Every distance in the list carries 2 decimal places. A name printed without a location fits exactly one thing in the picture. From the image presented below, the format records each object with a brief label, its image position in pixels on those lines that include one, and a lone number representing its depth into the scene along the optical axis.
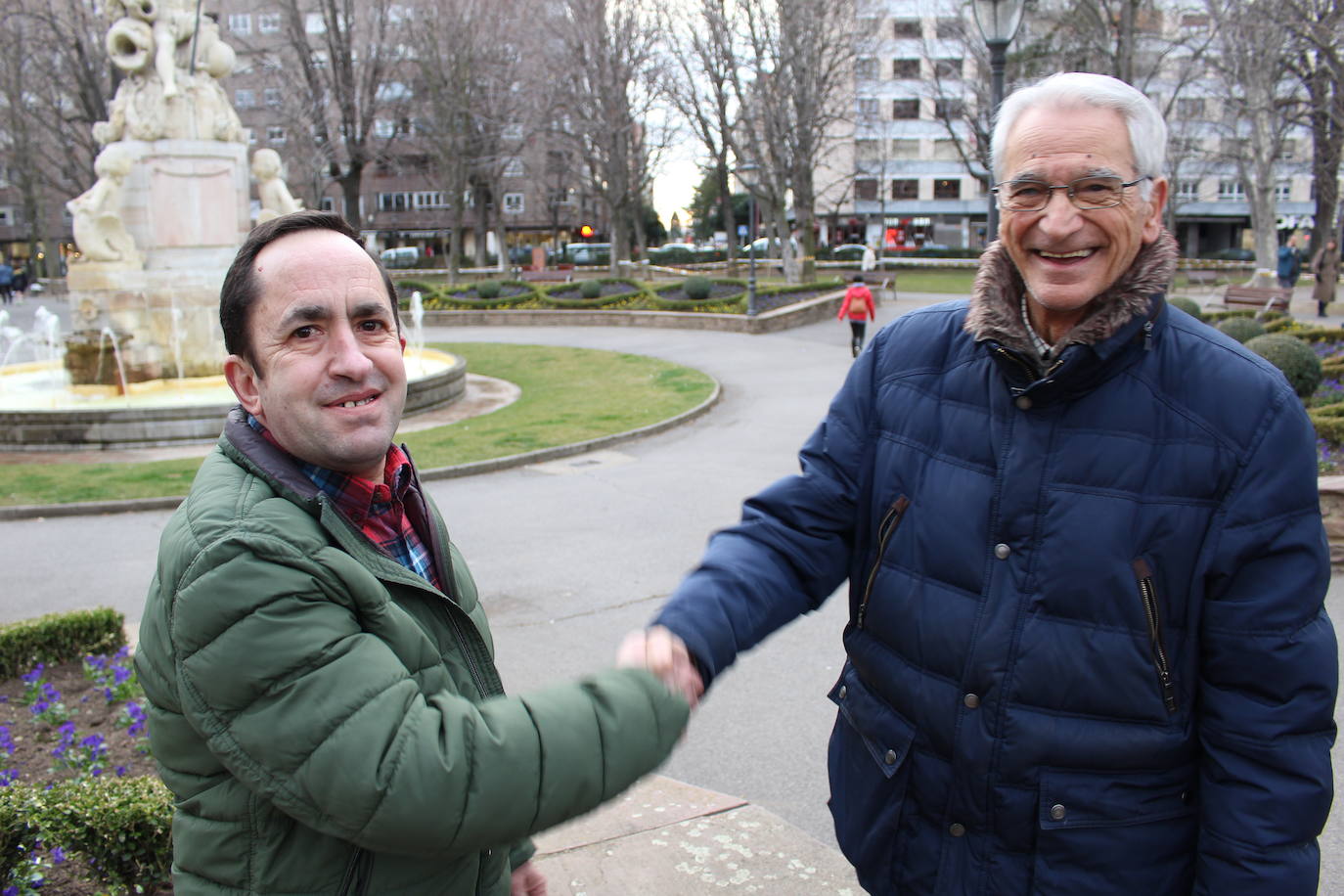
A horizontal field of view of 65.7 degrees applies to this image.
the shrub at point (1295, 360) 10.49
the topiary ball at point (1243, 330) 13.50
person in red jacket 20.27
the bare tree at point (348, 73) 41.78
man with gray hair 1.84
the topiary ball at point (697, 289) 29.91
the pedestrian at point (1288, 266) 29.55
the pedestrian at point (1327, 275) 26.33
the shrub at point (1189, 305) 16.36
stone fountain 15.56
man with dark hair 1.49
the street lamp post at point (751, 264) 26.68
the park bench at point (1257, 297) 21.70
